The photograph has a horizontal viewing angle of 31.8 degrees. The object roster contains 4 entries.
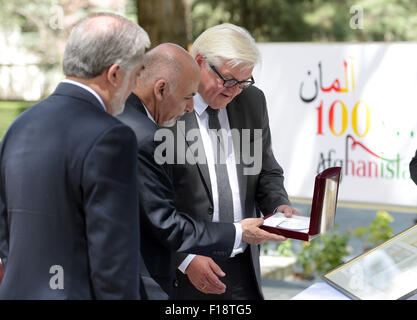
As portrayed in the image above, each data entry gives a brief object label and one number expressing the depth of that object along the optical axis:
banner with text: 5.10
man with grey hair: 1.99
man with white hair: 3.03
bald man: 2.41
